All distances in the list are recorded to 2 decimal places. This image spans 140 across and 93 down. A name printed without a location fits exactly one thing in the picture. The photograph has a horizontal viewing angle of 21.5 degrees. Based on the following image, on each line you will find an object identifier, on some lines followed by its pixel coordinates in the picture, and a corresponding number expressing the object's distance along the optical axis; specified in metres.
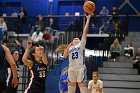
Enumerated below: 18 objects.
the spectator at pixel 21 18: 20.43
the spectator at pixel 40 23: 18.39
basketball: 8.09
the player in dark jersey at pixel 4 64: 6.11
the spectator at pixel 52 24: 19.54
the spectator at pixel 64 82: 11.25
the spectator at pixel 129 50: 15.00
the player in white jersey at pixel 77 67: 8.23
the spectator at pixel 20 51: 14.04
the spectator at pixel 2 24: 18.47
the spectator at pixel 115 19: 17.02
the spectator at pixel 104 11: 20.55
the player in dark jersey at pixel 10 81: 8.75
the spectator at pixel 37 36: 16.69
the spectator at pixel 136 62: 13.96
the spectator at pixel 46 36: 16.46
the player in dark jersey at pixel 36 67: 6.83
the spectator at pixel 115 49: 14.87
